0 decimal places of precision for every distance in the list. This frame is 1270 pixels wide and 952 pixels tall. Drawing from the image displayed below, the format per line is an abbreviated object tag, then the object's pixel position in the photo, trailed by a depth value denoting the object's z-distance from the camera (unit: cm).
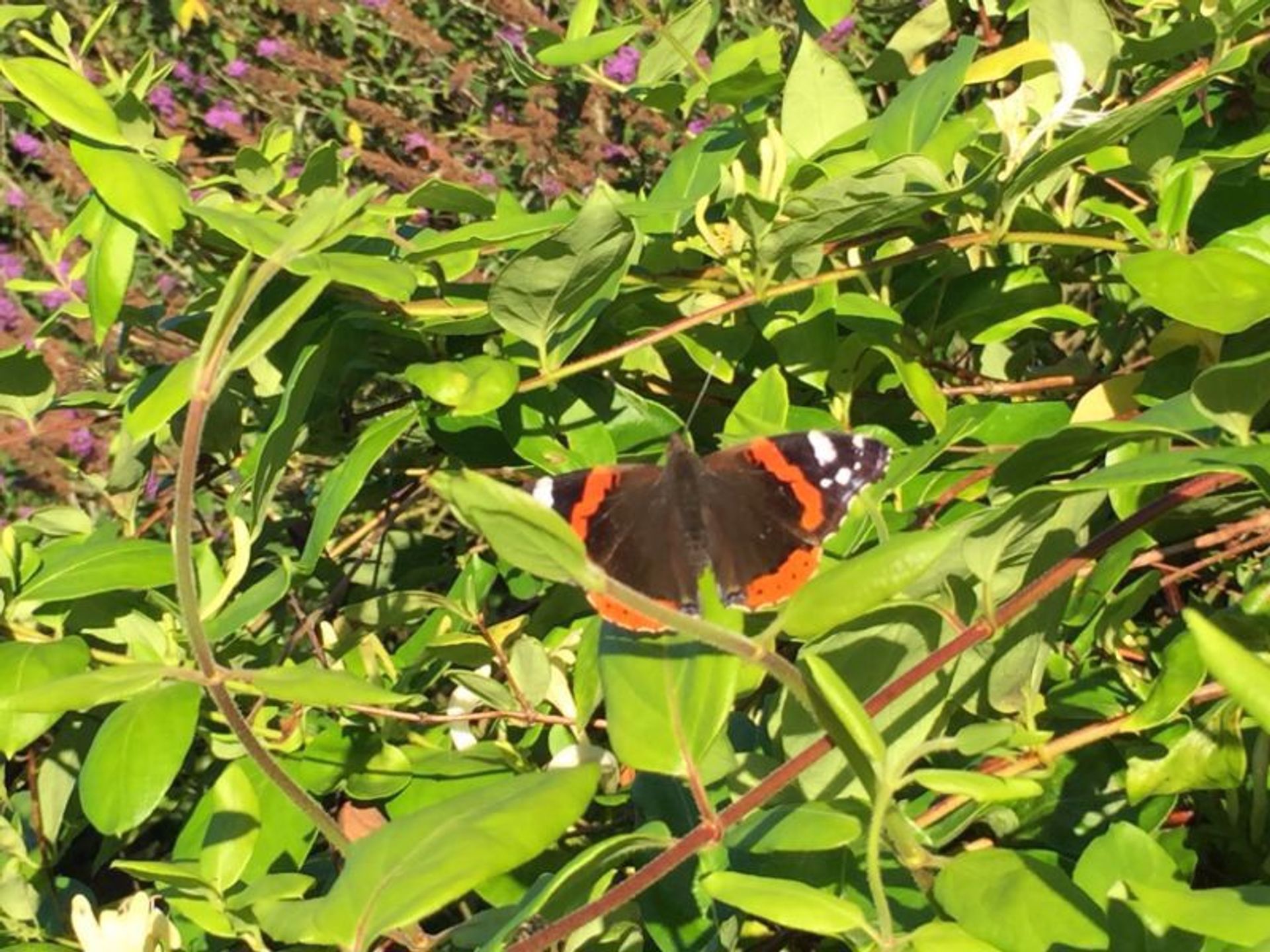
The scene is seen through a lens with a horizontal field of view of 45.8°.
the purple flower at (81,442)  378
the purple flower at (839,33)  311
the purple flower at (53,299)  436
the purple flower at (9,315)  437
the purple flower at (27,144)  474
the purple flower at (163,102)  471
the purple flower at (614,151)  388
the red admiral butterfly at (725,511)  108
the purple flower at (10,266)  469
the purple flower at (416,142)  431
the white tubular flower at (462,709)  126
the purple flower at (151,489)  189
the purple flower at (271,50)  489
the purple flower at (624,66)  391
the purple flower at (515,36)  412
